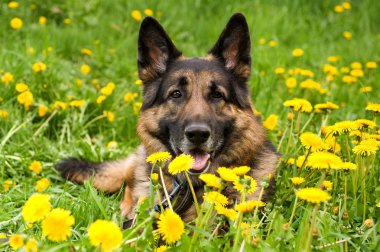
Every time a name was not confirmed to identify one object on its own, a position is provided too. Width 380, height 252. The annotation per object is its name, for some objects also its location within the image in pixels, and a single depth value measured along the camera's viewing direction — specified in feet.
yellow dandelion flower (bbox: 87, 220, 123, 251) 5.52
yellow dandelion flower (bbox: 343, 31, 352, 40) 23.40
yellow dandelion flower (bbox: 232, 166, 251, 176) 6.95
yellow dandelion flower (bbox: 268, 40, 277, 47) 20.78
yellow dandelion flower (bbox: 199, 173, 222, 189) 6.59
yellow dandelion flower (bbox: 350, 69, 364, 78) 16.25
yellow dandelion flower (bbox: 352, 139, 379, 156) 8.16
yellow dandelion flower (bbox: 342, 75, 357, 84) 16.71
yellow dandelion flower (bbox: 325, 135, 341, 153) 9.55
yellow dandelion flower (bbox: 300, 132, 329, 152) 8.25
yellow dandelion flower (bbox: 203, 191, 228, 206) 6.65
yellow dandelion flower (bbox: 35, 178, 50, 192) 11.21
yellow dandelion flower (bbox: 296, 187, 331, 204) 5.90
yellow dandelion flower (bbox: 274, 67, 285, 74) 16.99
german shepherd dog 10.53
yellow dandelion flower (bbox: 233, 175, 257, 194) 6.57
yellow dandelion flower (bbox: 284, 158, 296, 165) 11.17
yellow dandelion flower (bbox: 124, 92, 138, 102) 16.11
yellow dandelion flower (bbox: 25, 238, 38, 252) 5.60
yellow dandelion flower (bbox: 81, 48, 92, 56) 18.86
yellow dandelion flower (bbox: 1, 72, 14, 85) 14.87
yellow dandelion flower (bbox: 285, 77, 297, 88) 16.56
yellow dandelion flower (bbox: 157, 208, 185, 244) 6.31
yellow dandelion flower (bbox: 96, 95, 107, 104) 15.16
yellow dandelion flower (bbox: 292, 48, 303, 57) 18.52
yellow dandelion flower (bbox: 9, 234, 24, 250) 5.79
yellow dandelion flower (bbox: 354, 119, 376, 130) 9.19
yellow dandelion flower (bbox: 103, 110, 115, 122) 15.39
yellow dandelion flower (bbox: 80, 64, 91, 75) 16.70
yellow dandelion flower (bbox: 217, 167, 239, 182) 6.52
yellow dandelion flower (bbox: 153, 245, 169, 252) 6.99
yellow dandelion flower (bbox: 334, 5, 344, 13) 23.79
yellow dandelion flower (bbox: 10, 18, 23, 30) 17.74
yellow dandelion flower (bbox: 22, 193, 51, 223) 5.77
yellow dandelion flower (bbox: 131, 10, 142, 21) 21.66
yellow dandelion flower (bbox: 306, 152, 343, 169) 6.83
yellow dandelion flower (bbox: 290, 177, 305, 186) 7.52
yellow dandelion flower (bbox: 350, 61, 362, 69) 18.10
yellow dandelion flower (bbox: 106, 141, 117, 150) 14.93
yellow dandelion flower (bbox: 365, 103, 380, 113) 9.41
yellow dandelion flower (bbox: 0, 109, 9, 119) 14.12
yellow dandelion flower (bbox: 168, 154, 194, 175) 6.88
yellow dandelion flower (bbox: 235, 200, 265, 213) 6.34
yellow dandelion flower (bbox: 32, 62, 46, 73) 15.06
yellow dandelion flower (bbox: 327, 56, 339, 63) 18.86
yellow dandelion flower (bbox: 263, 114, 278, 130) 13.70
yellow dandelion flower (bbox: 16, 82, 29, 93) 14.17
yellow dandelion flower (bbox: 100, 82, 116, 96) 15.10
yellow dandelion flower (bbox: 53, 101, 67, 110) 14.51
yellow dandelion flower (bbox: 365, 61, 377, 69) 17.59
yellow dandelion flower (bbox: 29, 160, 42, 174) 12.57
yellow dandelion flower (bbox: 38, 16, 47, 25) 19.79
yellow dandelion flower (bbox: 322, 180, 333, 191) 7.57
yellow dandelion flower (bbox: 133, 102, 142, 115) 15.70
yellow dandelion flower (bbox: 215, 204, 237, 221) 6.80
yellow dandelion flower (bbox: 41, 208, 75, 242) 5.60
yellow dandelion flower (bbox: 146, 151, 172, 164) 7.37
